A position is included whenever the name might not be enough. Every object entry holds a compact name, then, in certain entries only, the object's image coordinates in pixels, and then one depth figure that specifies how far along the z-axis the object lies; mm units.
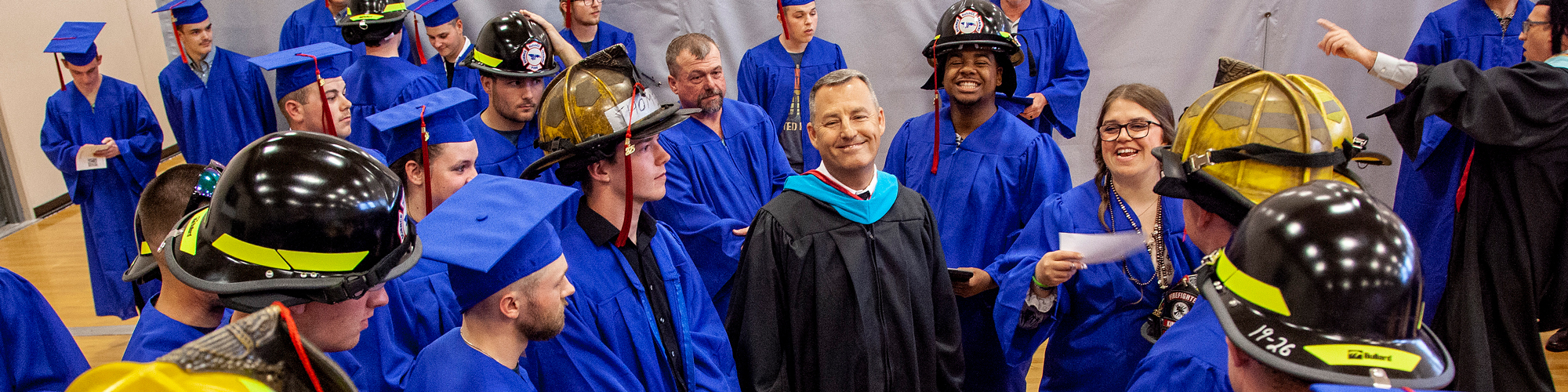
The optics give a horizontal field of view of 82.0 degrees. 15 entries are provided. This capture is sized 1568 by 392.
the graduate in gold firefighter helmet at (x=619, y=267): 2039
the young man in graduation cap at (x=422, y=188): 2295
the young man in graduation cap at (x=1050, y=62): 5148
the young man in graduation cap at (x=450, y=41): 5094
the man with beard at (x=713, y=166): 3281
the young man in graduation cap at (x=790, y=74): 5223
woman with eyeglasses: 2430
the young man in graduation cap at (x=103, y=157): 5109
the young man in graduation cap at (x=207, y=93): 5410
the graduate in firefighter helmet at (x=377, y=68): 4656
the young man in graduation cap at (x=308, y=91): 4105
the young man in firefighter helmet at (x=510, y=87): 3662
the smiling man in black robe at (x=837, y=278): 2387
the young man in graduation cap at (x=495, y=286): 1696
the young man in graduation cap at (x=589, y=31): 5410
